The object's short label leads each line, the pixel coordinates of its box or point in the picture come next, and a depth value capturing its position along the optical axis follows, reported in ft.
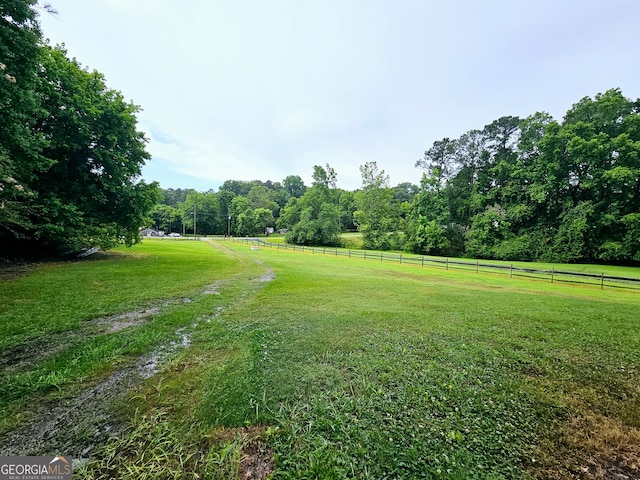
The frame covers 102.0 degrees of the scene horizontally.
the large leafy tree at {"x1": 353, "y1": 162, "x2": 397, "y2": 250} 137.08
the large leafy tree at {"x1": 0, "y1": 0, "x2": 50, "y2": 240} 21.53
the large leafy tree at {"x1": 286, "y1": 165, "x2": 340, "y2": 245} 142.61
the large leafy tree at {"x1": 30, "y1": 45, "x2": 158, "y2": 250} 40.65
